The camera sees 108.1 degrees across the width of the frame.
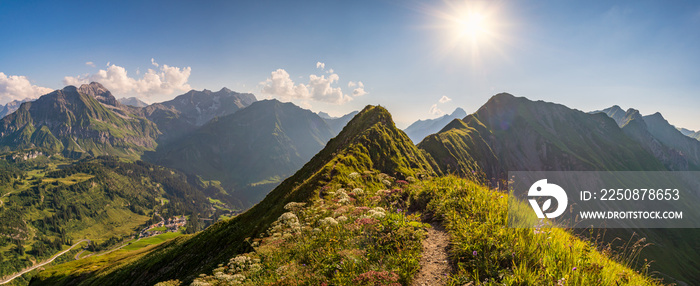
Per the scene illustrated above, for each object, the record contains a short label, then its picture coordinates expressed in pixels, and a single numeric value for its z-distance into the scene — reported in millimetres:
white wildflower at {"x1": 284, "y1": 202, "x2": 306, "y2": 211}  15276
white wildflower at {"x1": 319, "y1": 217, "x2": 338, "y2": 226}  10750
